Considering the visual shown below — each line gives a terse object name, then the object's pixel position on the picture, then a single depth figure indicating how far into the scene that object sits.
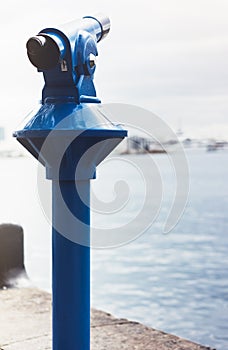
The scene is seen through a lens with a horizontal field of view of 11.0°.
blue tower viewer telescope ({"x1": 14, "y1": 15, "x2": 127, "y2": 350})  3.74
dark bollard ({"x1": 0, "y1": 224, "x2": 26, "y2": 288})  5.87
